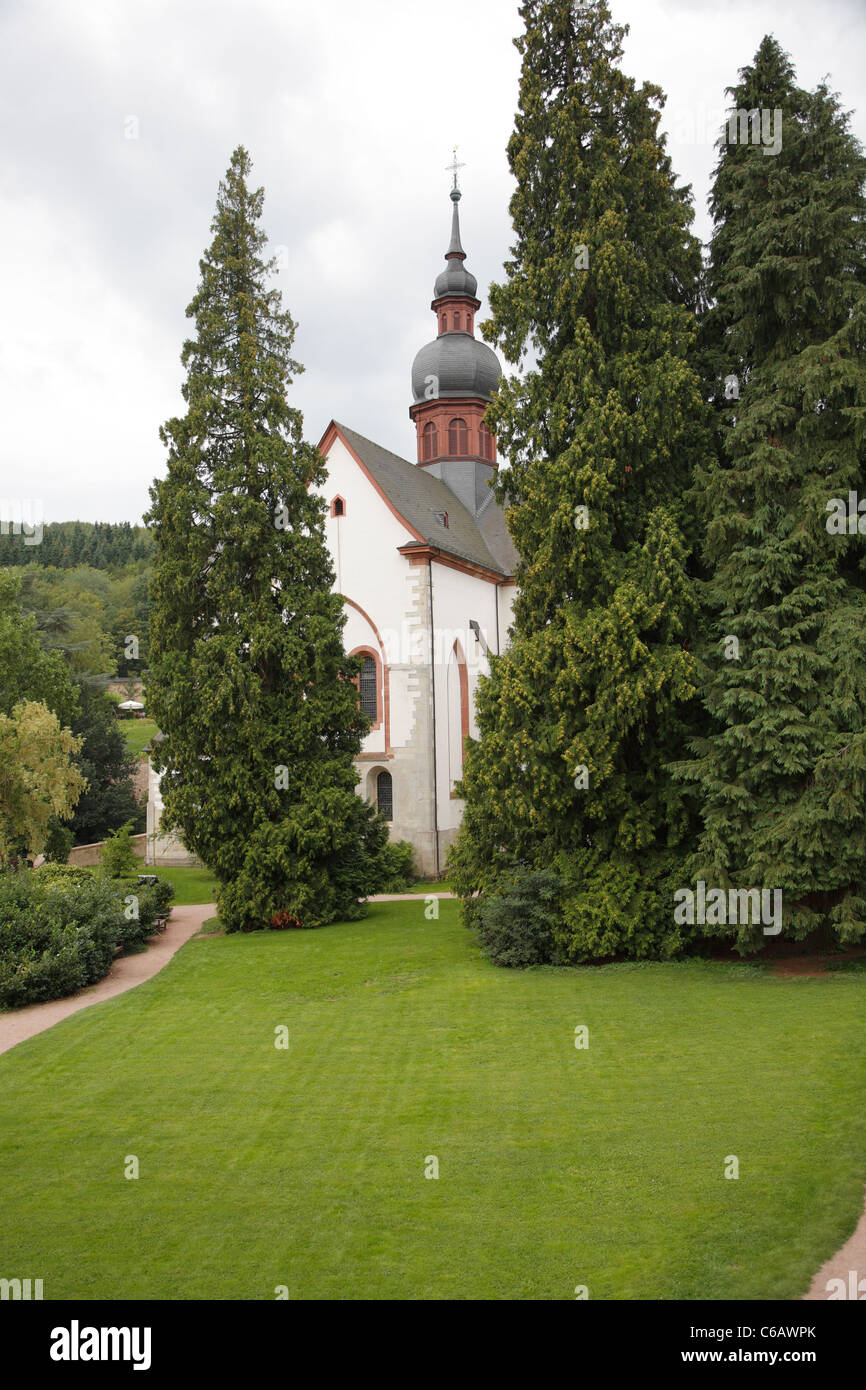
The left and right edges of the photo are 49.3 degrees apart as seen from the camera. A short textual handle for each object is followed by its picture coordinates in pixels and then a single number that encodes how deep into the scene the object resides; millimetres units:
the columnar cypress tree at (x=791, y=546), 12688
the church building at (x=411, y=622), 26250
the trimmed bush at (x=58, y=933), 13742
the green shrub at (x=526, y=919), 14359
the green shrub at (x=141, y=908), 16969
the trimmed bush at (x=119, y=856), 24375
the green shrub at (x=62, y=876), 18053
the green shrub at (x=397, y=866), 20844
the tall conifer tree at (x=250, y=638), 18781
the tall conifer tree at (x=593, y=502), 13914
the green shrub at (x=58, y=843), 27250
